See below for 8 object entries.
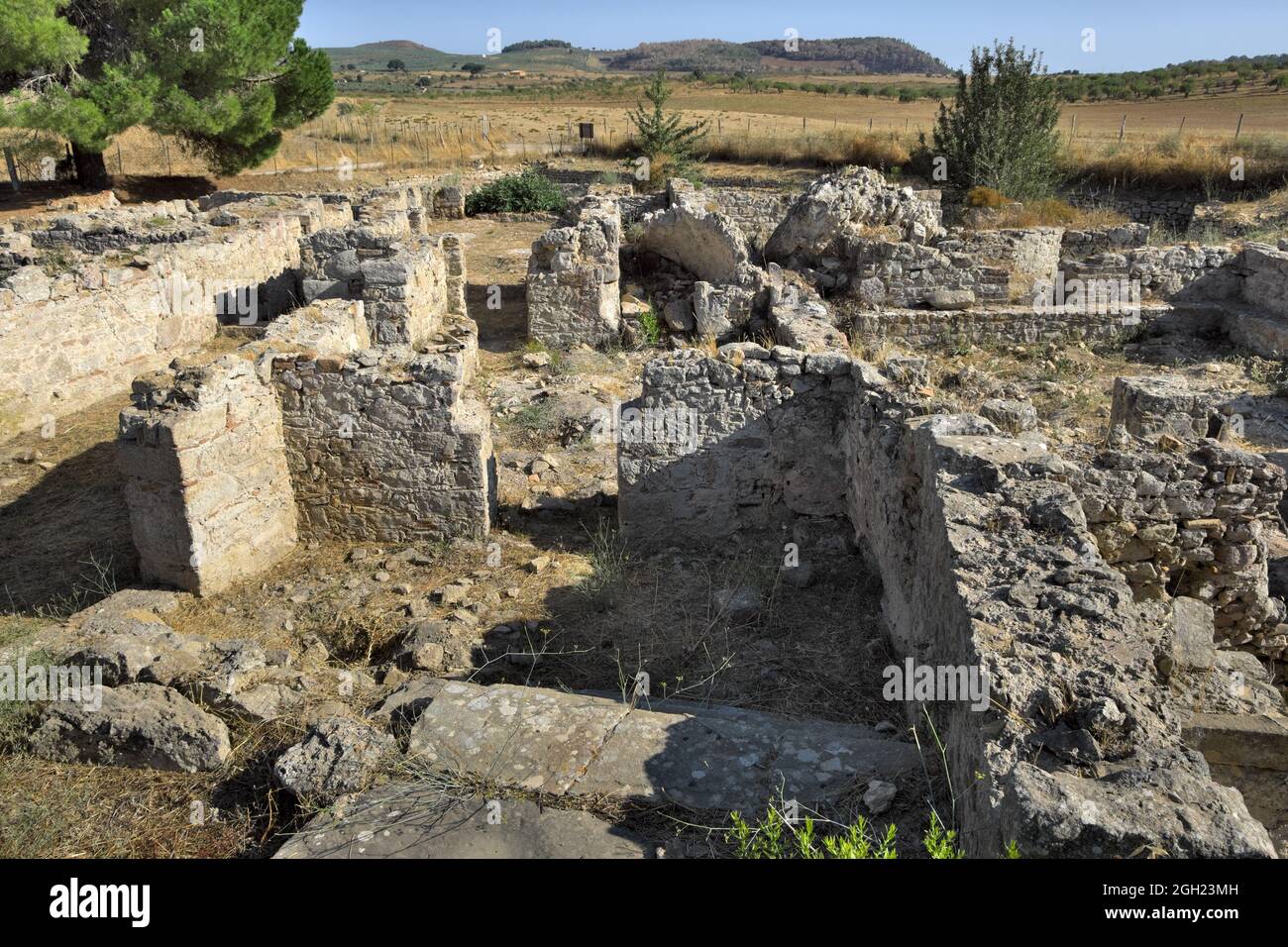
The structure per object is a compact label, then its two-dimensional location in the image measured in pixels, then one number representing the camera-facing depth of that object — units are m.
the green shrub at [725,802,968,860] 2.90
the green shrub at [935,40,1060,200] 19.77
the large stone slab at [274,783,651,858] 3.45
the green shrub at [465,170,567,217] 22.48
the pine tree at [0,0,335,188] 19.25
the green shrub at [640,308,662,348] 12.58
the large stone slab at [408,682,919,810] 3.78
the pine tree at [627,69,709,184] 22.86
